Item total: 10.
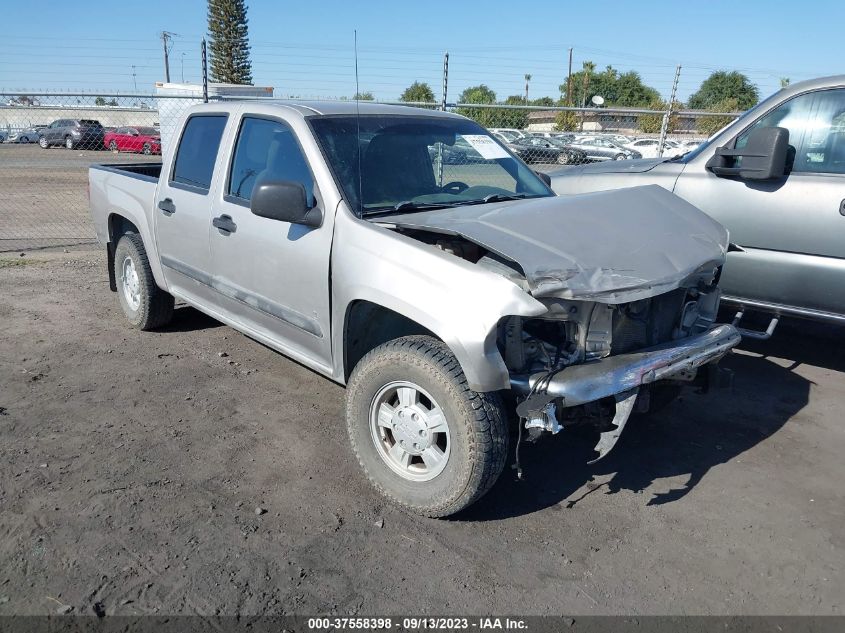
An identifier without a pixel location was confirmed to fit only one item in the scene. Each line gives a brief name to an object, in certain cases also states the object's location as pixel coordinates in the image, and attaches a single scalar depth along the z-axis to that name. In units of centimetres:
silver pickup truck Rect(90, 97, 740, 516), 299
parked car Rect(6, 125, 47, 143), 3016
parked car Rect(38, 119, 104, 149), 2898
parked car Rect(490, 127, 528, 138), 1558
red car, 2869
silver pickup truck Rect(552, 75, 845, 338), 468
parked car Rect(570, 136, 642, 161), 1839
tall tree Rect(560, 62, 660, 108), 7338
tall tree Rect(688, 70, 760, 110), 7541
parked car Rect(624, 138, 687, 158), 2310
